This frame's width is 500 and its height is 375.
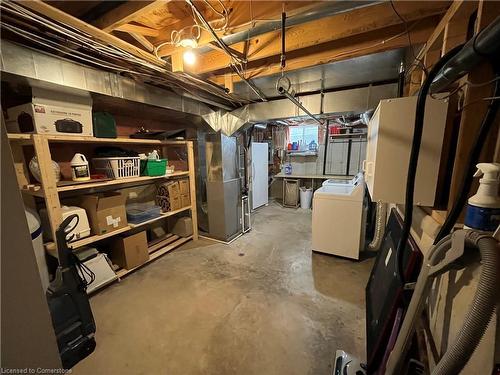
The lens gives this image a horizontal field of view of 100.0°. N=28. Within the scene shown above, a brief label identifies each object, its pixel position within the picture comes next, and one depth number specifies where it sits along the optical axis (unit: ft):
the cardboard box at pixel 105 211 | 7.14
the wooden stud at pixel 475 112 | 2.61
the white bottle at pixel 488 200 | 2.21
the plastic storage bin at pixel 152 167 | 8.54
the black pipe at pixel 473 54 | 2.03
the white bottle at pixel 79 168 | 6.64
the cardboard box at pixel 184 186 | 10.39
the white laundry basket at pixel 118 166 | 7.43
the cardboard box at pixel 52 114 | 5.54
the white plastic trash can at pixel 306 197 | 17.08
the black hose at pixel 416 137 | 2.52
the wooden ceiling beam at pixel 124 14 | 3.81
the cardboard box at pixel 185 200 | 10.57
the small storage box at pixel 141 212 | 8.38
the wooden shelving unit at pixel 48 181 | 5.60
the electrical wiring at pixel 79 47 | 3.91
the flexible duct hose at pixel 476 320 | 1.58
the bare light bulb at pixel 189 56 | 5.52
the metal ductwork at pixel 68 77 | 4.49
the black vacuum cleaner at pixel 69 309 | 4.72
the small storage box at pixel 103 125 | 6.86
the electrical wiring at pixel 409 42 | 4.21
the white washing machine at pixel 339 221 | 8.58
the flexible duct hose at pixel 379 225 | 8.46
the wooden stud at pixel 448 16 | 3.26
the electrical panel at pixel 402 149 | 3.46
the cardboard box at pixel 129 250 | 8.08
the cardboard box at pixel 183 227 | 11.14
